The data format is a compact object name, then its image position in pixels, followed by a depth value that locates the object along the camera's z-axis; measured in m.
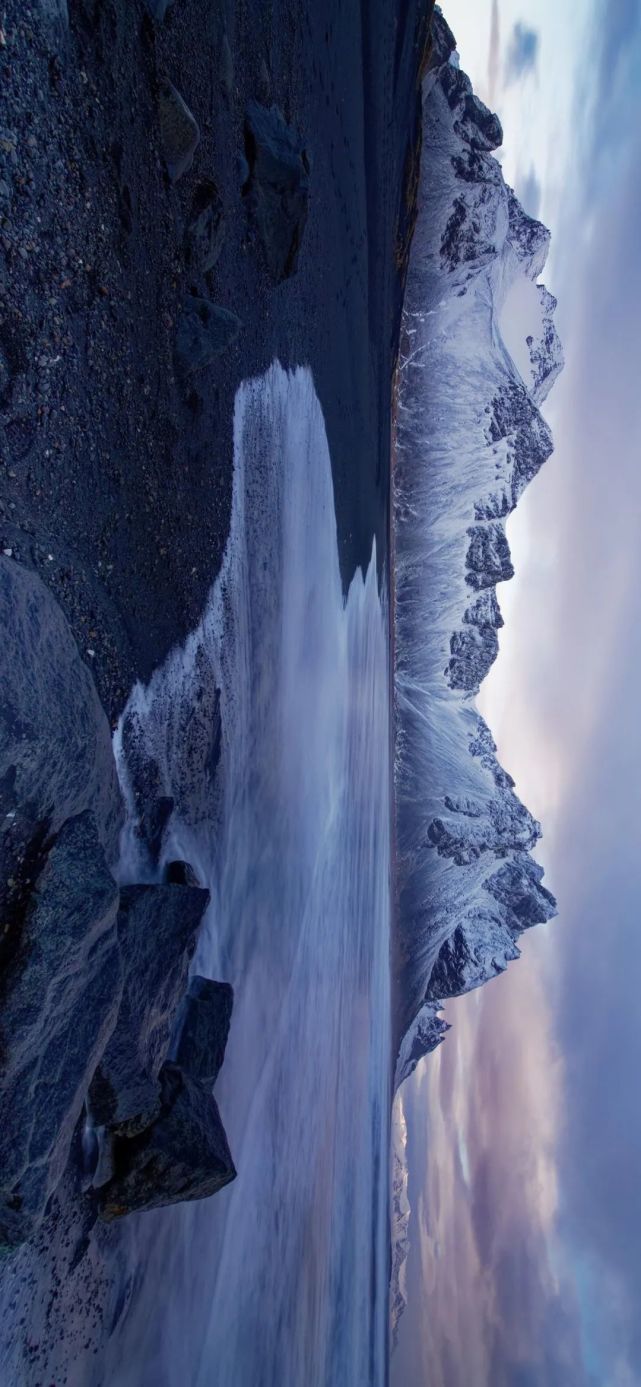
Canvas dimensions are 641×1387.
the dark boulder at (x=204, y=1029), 3.72
